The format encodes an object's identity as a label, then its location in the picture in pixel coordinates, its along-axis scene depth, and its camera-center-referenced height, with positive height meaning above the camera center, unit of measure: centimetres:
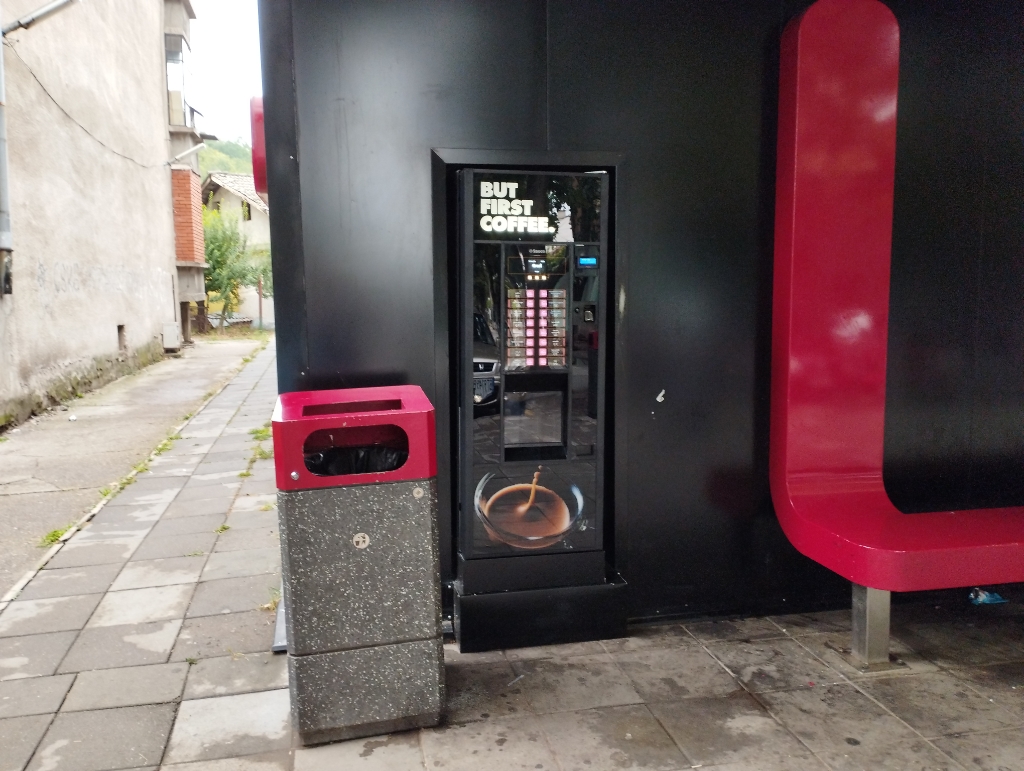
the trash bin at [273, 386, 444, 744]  246 -89
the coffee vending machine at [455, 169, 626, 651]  301 -47
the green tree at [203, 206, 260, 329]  2391 +114
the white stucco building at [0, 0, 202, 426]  855 +142
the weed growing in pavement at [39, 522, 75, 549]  455 -140
